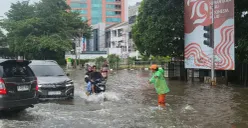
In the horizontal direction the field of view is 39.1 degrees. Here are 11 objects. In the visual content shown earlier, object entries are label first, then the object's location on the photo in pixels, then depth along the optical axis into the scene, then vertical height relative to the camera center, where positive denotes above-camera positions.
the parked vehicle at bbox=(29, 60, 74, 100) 12.56 -0.94
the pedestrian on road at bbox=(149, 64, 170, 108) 11.68 -0.89
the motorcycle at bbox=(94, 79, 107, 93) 14.34 -1.28
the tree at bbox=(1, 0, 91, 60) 40.12 +3.15
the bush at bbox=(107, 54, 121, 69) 45.50 -0.68
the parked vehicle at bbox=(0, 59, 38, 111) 8.70 -0.78
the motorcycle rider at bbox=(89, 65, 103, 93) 14.26 -0.90
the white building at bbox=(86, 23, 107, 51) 95.62 +4.46
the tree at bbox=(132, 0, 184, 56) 22.89 +1.77
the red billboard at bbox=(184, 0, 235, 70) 19.67 +1.22
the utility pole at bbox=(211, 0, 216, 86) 20.05 -1.07
